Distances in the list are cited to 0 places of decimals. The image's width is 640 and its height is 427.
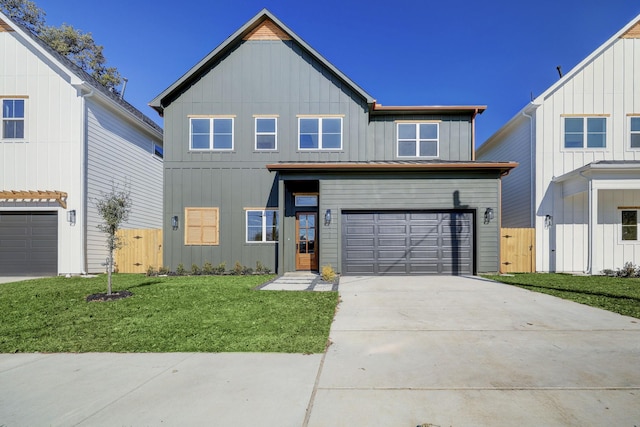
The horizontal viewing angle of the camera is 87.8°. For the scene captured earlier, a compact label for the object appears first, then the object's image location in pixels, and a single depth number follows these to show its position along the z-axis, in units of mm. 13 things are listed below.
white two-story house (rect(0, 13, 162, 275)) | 11359
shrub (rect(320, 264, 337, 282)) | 9552
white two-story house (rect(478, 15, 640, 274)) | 12094
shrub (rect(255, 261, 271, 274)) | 11867
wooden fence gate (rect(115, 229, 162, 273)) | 12273
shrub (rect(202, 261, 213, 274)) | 11758
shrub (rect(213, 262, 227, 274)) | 11758
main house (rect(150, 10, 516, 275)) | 12141
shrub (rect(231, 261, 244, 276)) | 11727
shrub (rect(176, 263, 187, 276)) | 11703
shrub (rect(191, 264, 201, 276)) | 11711
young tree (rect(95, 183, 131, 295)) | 7473
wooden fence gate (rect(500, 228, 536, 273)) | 11914
